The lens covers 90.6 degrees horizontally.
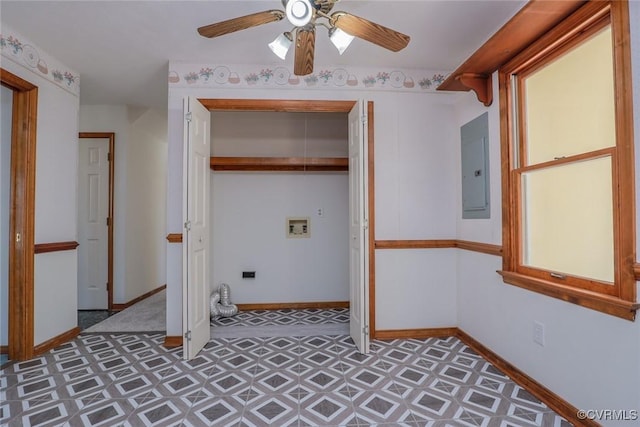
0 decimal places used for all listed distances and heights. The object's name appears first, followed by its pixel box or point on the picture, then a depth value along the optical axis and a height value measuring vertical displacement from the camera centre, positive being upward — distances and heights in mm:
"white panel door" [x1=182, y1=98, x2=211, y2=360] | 2475 -85
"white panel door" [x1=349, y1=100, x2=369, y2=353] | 2590 -93
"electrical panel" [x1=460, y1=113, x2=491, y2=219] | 2541 +413
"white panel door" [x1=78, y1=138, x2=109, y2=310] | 3941 +90
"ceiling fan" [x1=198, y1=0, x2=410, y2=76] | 1565 +1021
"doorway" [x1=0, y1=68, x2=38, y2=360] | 2477 -74
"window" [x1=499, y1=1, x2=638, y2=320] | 1475 +301
